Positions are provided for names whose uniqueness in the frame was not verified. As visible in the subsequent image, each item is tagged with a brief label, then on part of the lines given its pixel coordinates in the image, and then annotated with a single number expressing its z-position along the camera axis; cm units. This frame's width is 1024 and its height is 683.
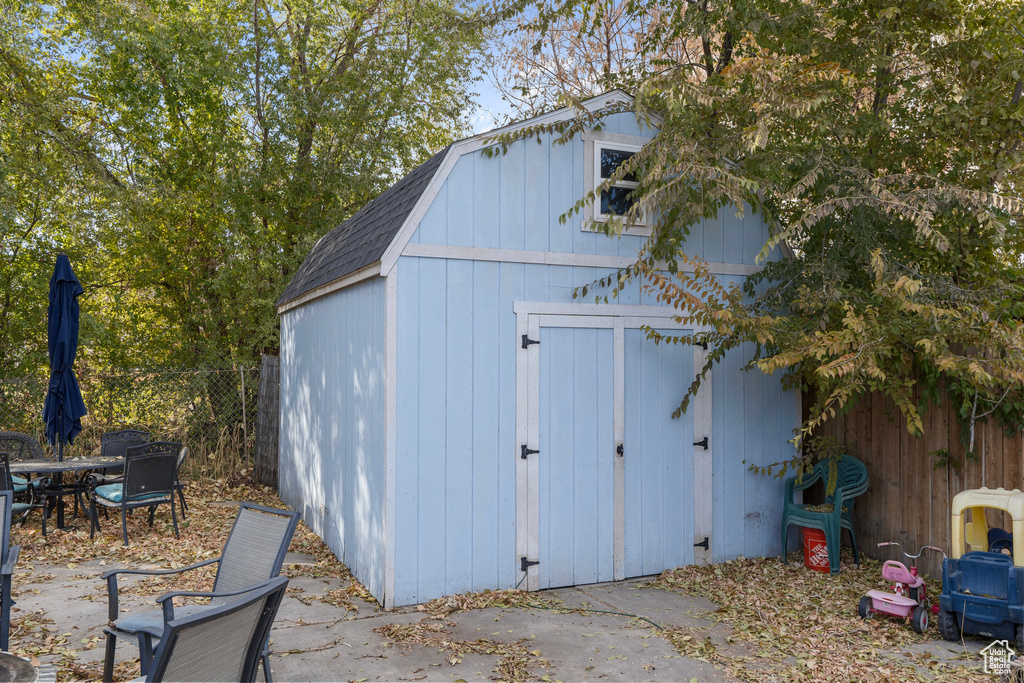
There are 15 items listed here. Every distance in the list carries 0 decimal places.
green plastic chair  598
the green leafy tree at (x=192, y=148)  1048
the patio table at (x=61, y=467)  661
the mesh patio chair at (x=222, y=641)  200
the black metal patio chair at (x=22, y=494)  618
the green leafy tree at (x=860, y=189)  507
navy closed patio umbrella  693
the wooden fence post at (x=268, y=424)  977
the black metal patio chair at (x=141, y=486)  653
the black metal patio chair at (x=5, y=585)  359
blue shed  521
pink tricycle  466
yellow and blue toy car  424
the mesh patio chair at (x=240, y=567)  325
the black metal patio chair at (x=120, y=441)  791
